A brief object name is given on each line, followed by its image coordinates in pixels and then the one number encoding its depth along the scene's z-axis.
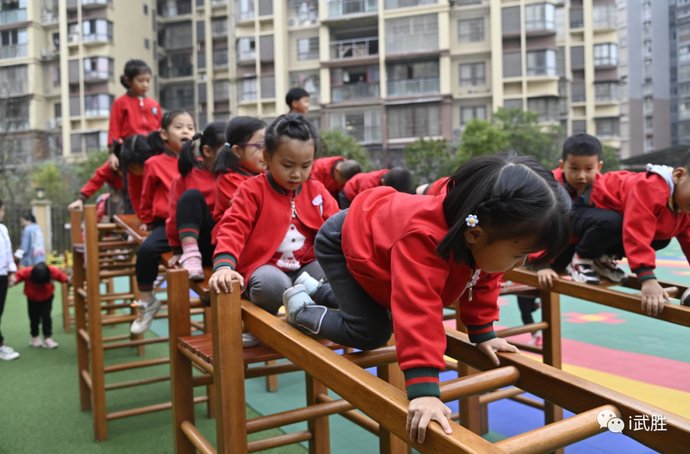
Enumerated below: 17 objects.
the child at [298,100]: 4.71
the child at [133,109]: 4.75
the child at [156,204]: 3.25
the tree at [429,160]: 19.42
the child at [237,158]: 2.78
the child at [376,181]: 4.48
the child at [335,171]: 4.78
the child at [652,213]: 2.46
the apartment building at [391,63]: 22.80
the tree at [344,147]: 19.80
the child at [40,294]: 5.51
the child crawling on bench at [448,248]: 1.29
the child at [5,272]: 4.63
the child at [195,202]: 2.79
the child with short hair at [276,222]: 2.12
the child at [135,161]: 4.07
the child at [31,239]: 8.74
